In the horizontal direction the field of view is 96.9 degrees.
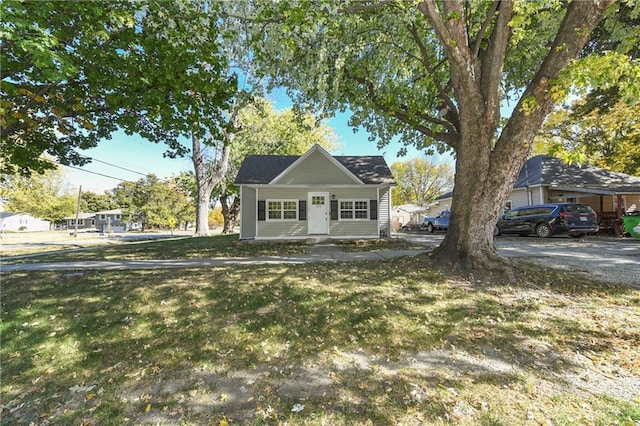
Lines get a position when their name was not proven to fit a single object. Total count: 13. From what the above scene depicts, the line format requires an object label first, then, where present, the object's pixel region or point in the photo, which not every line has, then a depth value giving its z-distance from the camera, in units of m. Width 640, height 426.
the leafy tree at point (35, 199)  34.97
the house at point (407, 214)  33.61
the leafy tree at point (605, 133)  16.64
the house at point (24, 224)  52.72
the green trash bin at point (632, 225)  12.96
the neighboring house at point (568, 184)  16.86
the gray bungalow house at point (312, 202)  14.50
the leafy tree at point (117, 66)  5.53
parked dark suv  13.40
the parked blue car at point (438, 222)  23.06
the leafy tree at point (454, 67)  5.40
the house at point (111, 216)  55.38
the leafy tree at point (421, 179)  47.09
